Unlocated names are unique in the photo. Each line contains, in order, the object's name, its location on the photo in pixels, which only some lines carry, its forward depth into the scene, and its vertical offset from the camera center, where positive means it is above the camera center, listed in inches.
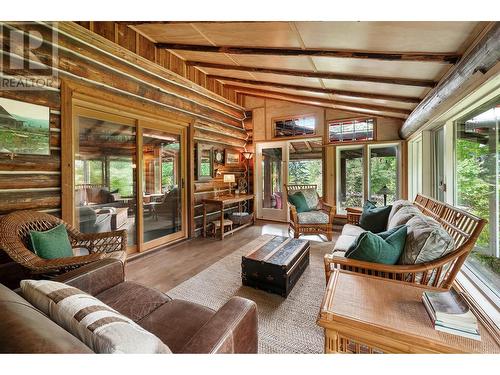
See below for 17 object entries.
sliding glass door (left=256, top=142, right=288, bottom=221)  241.9 +2.8
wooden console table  179.6 -16.3
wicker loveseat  58.6 -23.7
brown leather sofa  26.5 -26.6
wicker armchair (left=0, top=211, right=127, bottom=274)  70.2 -22.7
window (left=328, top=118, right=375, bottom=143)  198.7 +48.7
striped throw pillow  28.6 -19.8
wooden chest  93.0 -37.4
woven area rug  68.7 -48.7
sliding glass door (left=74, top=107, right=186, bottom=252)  114.7 +3.6
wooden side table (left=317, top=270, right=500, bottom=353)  40.0 -28.3
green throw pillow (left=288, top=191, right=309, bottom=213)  181.6 -15.5
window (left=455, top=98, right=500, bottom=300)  77.7 +0.2
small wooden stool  186.9 -35.2
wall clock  208.3 +25.4
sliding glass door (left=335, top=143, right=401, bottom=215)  194.1 +8.3
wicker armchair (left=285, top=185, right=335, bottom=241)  168.9 -34.2
